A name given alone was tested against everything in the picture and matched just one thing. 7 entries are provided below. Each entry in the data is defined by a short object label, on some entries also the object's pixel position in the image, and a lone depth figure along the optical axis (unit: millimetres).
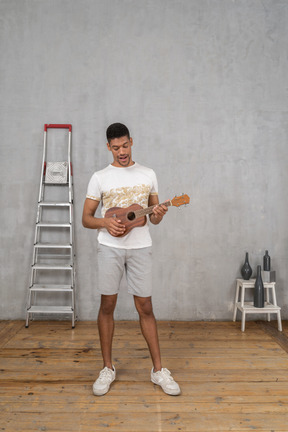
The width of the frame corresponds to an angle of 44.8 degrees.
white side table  3211
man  2150
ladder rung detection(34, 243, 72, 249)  3320
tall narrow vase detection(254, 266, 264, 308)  3238
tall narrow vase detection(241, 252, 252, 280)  3404
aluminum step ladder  3473
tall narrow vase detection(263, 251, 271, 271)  3381
